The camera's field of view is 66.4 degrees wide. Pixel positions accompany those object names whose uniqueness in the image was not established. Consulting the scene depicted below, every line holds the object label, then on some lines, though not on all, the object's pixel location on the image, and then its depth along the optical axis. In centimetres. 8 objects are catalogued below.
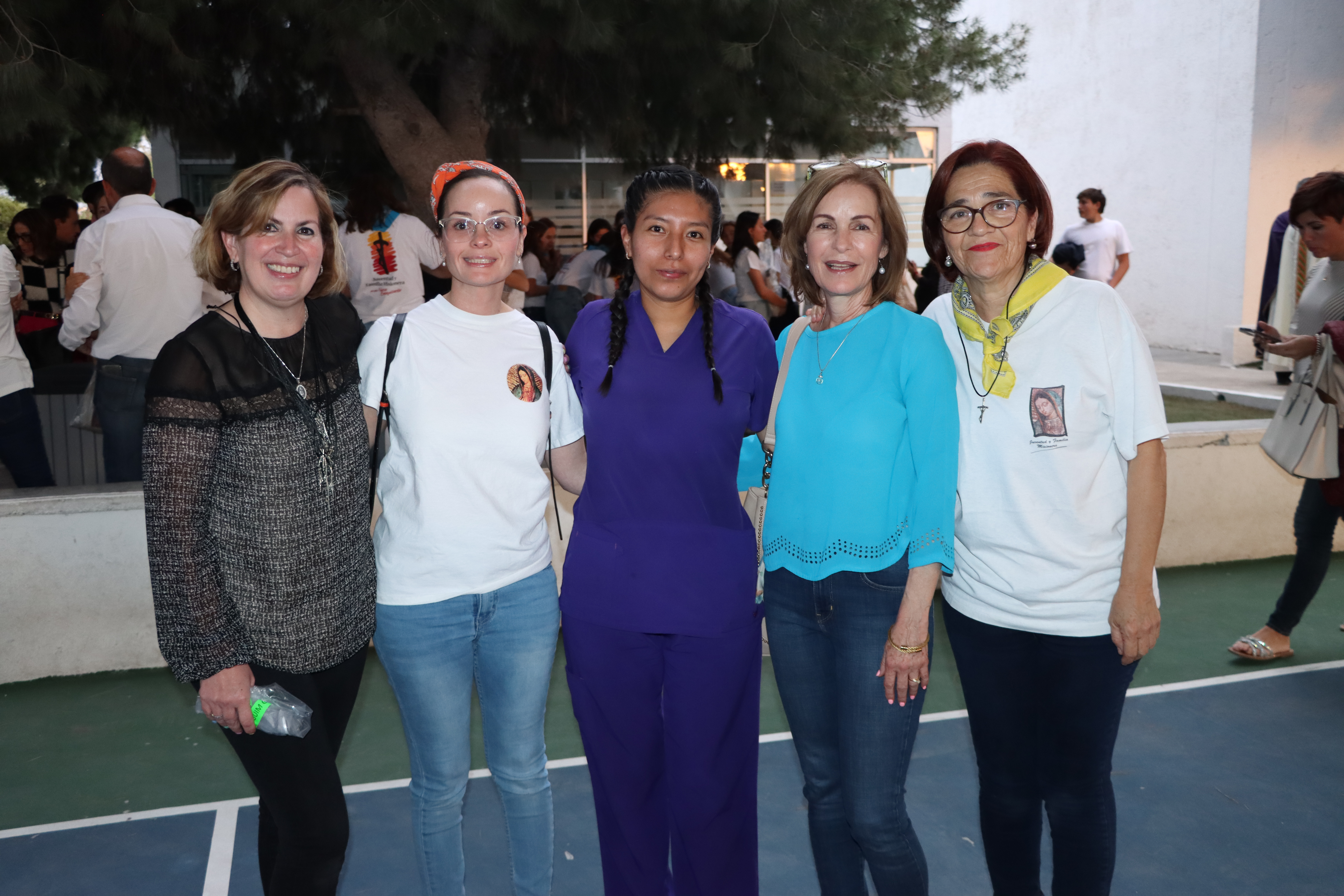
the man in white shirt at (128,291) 492
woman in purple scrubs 242
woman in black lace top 208
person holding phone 430
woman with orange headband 245
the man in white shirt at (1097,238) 1084
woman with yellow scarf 229
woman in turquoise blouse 229
